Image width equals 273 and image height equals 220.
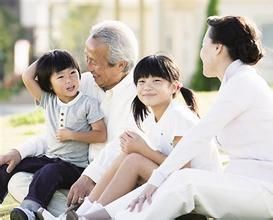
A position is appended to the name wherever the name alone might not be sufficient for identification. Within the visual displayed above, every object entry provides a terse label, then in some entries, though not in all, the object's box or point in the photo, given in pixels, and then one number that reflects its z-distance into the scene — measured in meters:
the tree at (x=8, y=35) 26.93
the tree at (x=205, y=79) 19.95
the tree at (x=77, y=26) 25.91
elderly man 5.78
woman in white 4.59
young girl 5.10
